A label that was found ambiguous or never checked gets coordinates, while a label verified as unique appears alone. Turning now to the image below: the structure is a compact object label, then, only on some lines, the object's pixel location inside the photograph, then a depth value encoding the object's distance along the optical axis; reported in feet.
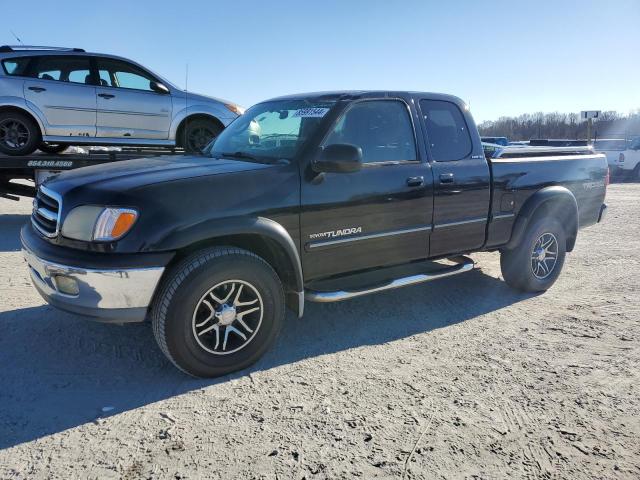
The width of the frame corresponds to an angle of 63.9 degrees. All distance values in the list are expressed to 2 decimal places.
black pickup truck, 10.01
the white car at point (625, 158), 61.72
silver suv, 23.32
